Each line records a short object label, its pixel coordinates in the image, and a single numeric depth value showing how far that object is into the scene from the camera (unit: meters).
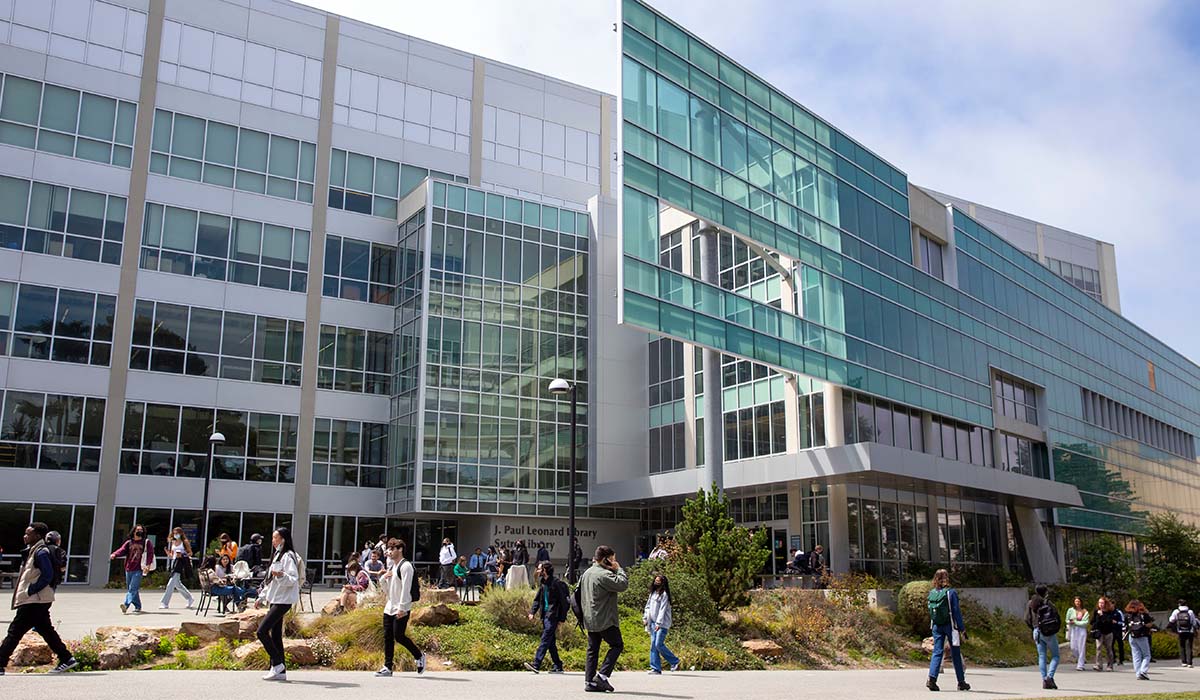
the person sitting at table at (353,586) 18.06
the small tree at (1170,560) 38.62
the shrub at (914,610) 24.72
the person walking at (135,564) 19.28
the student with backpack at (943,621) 14.05
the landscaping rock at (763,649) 18.55
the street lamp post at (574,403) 21.56
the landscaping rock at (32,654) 12.09
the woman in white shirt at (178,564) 20.27
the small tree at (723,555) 21.02
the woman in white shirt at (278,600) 11.50
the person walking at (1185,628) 23.64
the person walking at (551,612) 13.76
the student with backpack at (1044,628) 15.80
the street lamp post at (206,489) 27.23
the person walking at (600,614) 11.70
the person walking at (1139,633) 19.44
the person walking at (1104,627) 21.64
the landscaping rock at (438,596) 18.19
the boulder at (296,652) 13.15
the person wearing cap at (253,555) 20.86
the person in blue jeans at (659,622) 15.36
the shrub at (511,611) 16.67
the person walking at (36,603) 11.28
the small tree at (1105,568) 39.38
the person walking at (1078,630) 20.40
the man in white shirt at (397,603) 12.31
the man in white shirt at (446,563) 27.62
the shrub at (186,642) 13.95
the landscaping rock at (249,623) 14.33
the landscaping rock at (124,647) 12.46
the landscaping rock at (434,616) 16.17
